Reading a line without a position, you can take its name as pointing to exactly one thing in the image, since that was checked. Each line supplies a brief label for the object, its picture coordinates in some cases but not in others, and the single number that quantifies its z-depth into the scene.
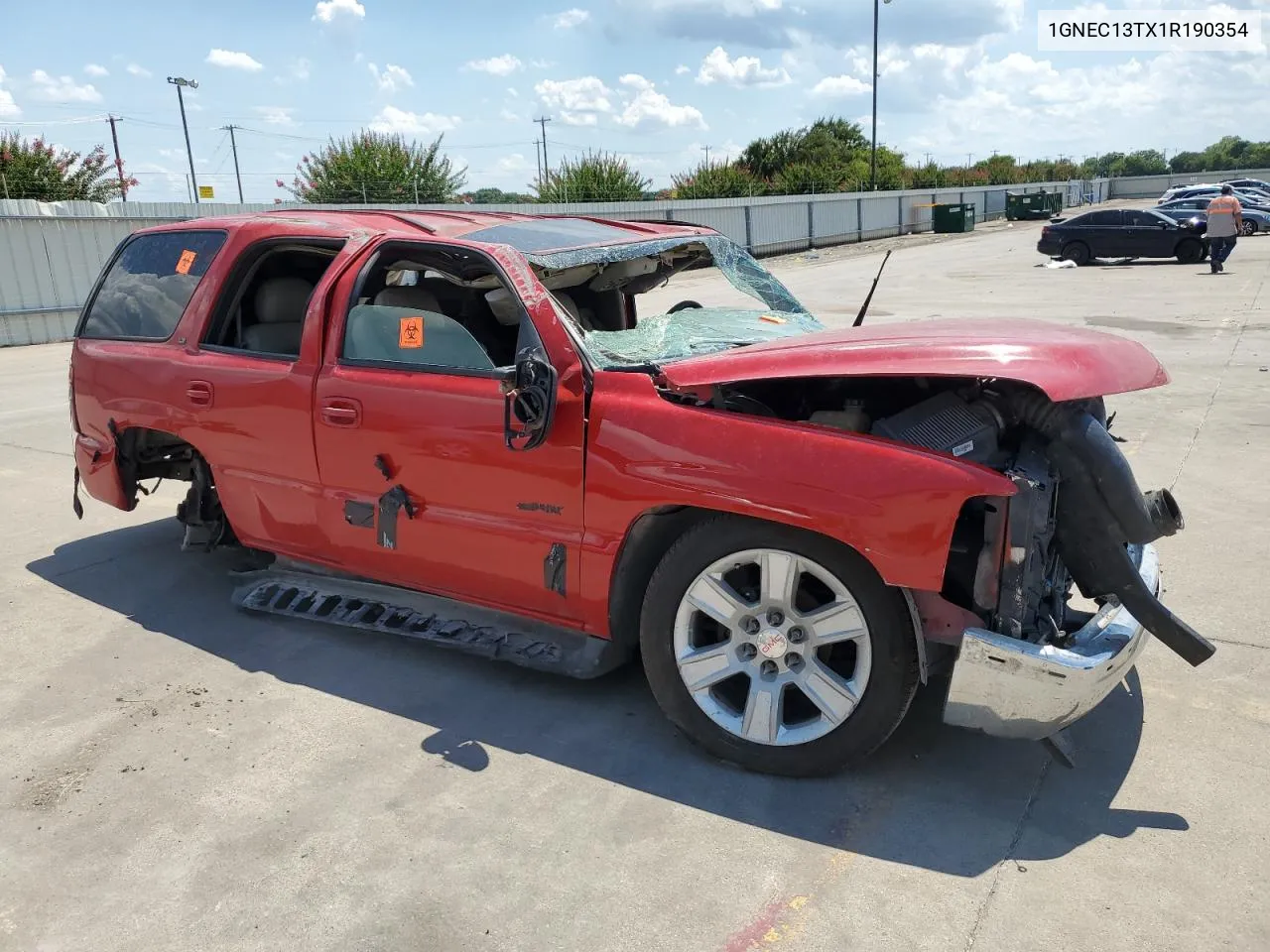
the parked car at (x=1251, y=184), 43.49
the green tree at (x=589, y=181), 34.53
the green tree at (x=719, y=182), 40.81
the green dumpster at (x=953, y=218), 43.56
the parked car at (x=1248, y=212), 29.98
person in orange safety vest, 20.73
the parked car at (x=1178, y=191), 36.66
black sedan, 24.27
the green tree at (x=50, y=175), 21.84
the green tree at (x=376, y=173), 31.41
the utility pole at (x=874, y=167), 45.53
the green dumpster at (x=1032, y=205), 49.50
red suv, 2.93
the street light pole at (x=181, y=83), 41.53
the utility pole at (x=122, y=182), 24.38
